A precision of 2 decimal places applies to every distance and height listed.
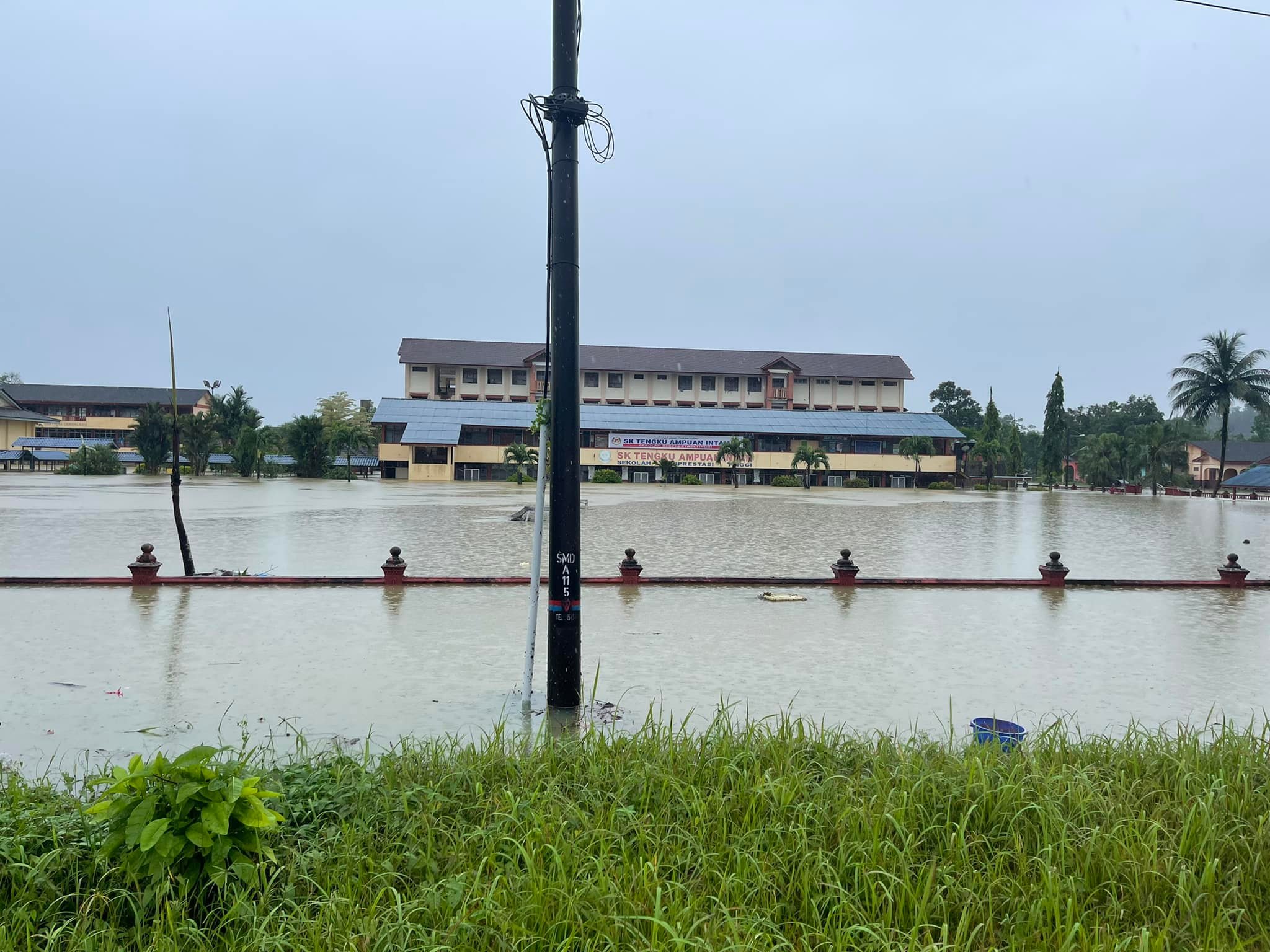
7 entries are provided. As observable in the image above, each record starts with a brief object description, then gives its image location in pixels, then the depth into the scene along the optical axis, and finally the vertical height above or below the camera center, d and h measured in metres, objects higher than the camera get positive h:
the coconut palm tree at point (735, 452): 58.34 +1.37
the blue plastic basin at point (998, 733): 4.19 -1.46
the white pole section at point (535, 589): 5.47 -0.88
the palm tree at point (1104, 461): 64.69 +1.24
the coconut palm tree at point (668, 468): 59.41 +0.14
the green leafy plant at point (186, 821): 2.73 -1.28
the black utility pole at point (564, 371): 5.38 +0.68
